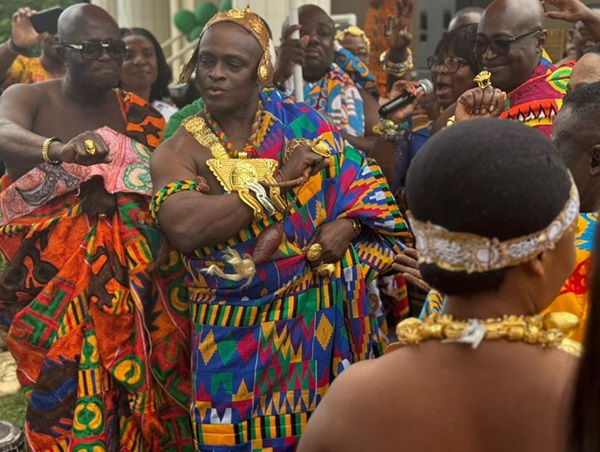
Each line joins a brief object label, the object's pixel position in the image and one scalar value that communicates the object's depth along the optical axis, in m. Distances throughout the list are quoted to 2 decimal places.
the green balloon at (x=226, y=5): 8.61
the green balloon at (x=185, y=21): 11.70
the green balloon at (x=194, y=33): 11.41
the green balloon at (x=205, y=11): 11.45
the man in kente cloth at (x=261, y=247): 3.61
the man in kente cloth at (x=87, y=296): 4.03
